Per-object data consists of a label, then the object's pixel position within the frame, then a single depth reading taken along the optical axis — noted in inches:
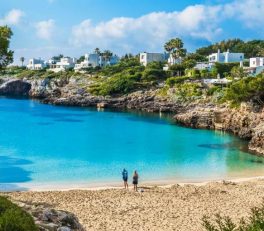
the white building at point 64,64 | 6748.5
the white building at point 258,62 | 4232.3
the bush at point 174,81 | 3764.8
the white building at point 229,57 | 5024.6
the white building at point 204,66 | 4286.4
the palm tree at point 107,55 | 6161.4
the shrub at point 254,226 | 356.4
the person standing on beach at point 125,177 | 1131.4
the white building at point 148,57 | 5669.3
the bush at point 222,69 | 4021.2
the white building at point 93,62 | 6368.1
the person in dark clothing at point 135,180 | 1082.1
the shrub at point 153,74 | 4092.0
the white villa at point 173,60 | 4745.6
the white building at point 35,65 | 7533.5
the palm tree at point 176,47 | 4395.9
